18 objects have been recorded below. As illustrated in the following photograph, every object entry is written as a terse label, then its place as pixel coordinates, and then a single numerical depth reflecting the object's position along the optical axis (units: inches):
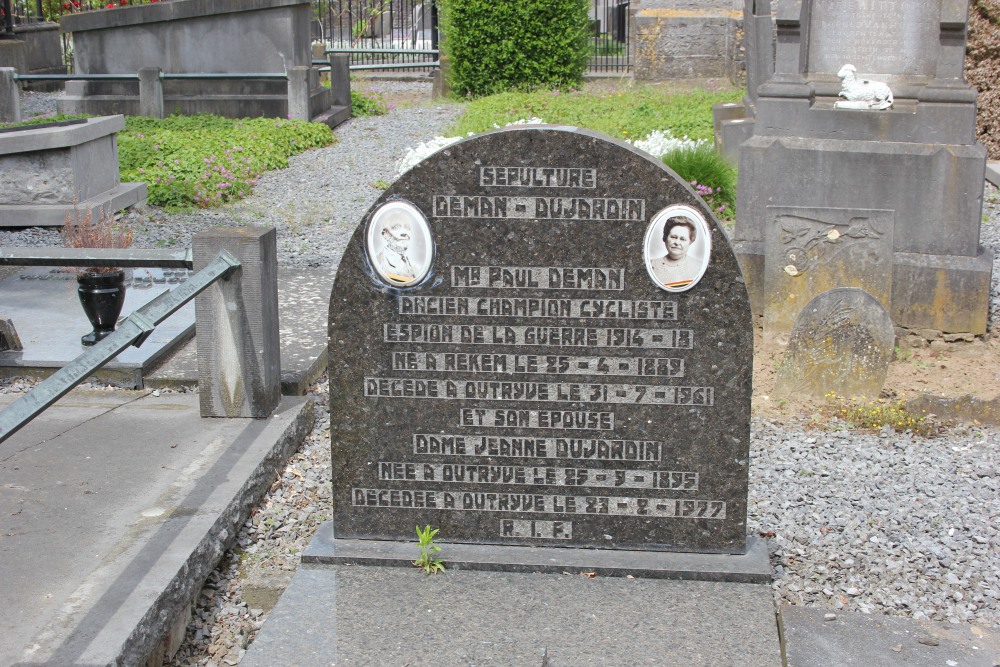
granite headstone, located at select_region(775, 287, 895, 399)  199.3
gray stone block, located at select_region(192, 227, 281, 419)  163.0
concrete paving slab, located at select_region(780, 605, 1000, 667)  114.6
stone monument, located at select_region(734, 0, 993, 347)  235.8
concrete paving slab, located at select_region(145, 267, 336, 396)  189.9
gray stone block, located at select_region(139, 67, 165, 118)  504.7
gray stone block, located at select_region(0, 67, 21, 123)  457.4
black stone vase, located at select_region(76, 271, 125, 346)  194.4
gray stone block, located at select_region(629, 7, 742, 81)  632.4
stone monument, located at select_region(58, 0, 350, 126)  517.7
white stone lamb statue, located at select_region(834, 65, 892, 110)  251.9
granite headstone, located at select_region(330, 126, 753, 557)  123.6
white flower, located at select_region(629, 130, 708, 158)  384.2
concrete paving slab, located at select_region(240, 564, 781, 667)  110.0
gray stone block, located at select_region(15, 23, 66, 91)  710.5
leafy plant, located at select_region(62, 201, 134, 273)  223.6
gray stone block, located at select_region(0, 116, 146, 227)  321.7
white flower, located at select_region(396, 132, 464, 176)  403.2
